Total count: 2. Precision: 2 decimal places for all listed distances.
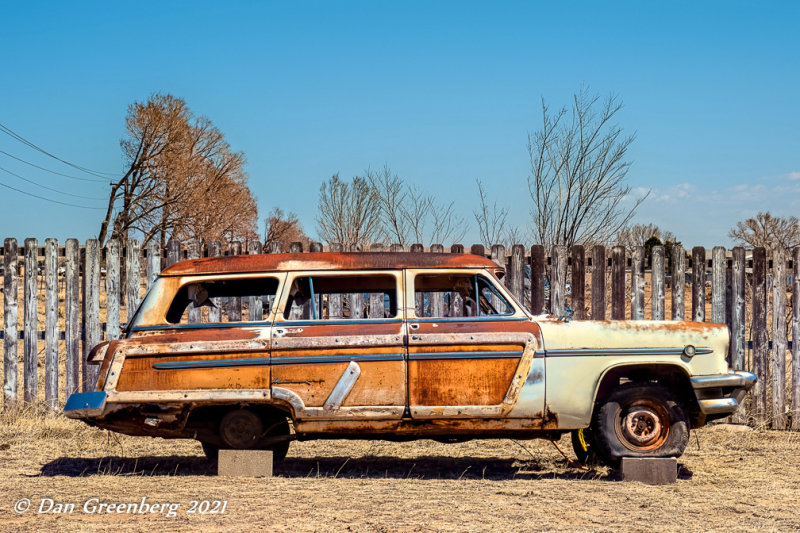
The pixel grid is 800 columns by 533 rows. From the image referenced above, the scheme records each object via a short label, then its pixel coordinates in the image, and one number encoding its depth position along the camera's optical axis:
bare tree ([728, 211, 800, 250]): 55.59
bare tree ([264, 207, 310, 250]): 58.56
